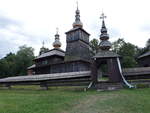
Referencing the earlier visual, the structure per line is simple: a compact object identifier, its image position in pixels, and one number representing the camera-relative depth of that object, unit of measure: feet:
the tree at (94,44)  134.72
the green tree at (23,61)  143.70
